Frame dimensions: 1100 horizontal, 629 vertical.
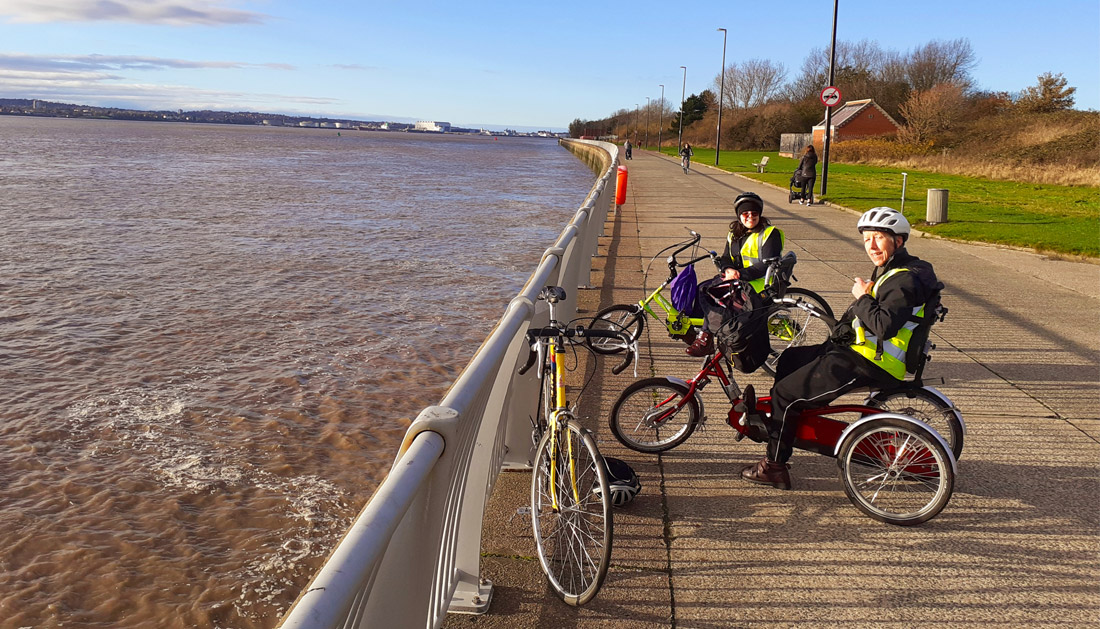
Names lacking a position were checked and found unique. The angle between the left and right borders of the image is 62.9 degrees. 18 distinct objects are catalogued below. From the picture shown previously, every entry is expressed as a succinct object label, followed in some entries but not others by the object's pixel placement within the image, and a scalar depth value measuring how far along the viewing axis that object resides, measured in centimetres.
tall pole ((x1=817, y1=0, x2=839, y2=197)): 2441
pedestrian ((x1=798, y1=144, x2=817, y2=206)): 2212
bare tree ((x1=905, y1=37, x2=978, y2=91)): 10469
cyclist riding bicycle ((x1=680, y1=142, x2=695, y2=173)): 4181
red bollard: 2247
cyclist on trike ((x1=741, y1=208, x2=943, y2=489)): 430
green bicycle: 704
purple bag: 672
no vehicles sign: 2381
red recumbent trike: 430
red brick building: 7638
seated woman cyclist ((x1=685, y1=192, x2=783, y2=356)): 704
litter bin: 1783
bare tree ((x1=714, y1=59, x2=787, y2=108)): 13975
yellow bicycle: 353
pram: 2372
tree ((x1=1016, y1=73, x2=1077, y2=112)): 6369
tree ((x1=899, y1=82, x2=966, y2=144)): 6288
